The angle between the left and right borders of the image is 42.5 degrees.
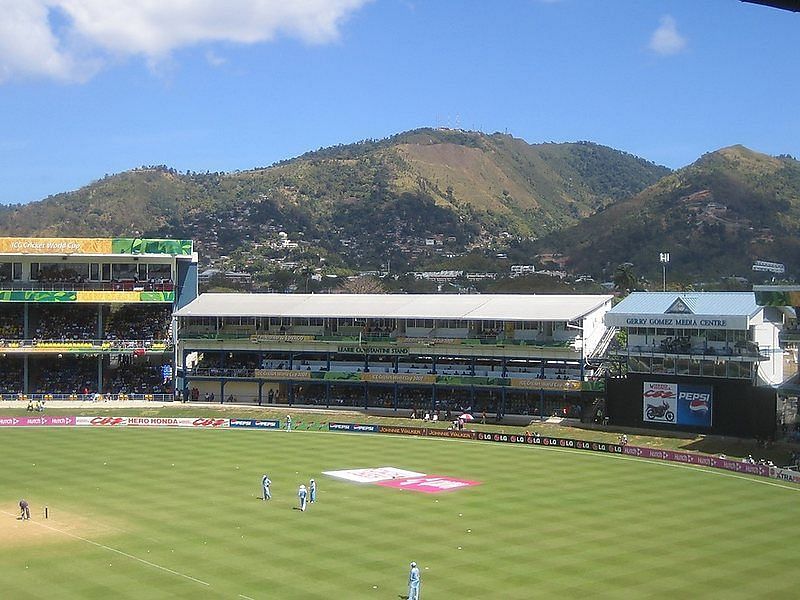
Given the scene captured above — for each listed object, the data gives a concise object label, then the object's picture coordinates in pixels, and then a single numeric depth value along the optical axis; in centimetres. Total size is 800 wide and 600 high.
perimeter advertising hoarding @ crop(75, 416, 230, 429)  7694
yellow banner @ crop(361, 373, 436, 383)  8356
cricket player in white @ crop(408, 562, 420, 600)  2975
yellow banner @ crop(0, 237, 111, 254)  9162
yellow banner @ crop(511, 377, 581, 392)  7731
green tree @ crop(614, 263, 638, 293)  12381
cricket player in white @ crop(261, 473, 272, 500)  4659
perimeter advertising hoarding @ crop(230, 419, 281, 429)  7681
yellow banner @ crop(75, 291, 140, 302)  9125
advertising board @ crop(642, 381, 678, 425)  6978
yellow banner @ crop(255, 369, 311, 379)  8819
